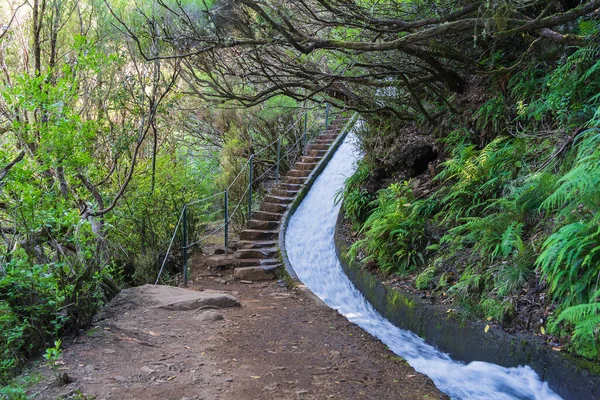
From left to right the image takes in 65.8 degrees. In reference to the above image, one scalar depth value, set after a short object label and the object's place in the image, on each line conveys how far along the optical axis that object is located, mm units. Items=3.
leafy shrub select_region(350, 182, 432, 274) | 6859
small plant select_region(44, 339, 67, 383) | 3580
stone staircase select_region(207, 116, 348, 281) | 8688
